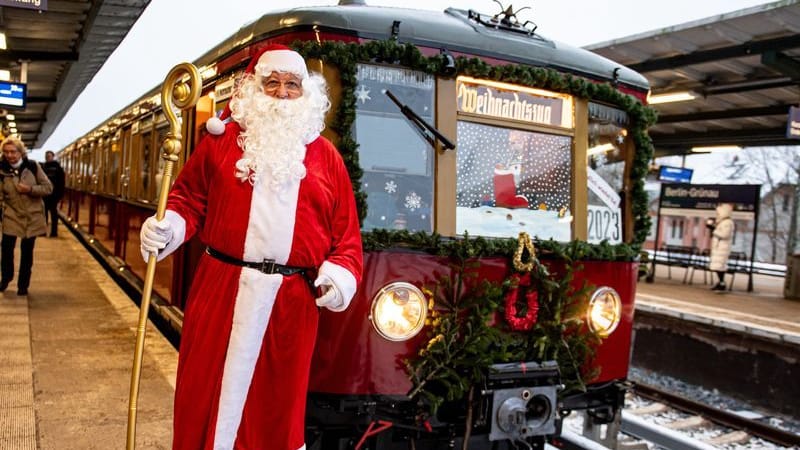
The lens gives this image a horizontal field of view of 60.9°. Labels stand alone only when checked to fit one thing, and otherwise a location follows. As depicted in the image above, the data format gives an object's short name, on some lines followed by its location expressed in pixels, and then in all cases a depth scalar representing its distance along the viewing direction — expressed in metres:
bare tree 27.19
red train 3.24
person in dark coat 12.84
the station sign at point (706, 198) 13.75
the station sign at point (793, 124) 10.12
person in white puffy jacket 13.71
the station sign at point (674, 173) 18.44
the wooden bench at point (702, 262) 15.32
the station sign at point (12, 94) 13.64
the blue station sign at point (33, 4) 7.12
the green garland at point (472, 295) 3.22
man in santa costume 2.57
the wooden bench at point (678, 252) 16.42
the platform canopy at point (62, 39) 10.20
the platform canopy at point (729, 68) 8.62
